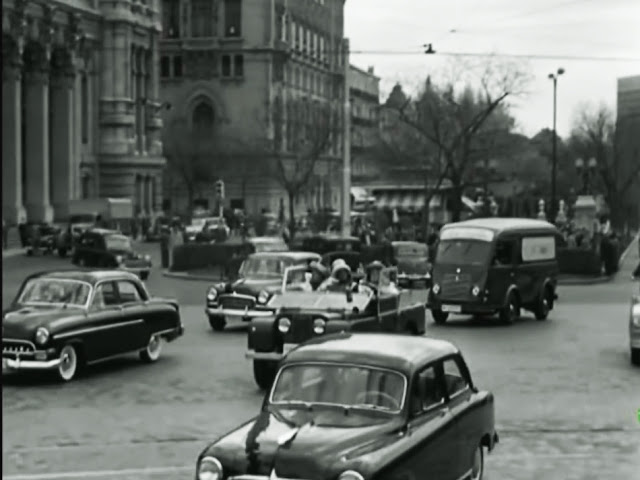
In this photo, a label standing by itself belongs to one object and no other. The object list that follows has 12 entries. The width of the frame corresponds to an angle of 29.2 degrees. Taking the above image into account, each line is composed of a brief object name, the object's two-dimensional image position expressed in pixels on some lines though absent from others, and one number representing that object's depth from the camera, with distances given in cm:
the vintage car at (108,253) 4180
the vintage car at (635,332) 1839
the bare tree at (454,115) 5178
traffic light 6072
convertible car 1603
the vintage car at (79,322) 1628
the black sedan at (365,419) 817
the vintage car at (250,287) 2394
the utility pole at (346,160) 4206
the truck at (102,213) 6359
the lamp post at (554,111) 5909
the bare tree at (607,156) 6209
